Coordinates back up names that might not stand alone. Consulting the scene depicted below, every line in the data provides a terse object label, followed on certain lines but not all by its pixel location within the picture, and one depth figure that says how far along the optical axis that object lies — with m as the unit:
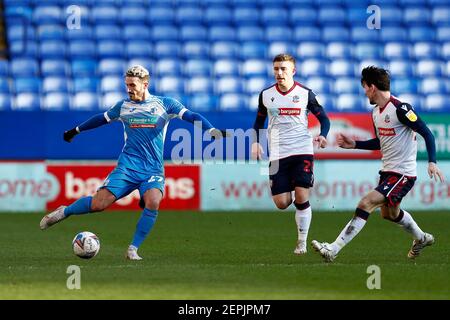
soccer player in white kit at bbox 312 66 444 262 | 10.03
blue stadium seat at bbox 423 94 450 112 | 21.56
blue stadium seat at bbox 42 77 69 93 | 20.89
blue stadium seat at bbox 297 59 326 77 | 22.03
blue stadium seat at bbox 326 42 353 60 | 22.78
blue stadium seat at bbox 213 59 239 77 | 21.94
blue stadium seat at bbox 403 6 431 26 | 23.94
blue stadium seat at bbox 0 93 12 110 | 20.31
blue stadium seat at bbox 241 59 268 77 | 22.02
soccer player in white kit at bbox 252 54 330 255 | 11.34
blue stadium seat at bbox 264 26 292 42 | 22.94
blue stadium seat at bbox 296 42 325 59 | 22.56
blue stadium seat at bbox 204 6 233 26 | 23.17
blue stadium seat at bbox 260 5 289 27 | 23.36
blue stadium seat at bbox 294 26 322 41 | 23.05
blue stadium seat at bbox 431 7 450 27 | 23.83
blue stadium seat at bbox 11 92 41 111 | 20.33
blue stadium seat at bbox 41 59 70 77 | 21.41
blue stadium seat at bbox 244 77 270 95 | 21.52
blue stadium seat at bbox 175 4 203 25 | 23.09
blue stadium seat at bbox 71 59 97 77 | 21.47
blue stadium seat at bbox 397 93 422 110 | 21.33
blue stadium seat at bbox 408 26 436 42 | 23.55
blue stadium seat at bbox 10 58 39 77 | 21.29
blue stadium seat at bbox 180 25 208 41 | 22.67
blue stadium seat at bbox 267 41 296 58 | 22.47
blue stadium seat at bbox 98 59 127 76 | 21.55
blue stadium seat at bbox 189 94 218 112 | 20.56
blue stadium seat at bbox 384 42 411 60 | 22.91
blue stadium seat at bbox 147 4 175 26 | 23.06
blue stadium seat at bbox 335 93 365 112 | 21.38
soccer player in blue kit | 10.64
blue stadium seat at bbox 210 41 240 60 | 22.41
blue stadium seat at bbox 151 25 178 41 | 22.69
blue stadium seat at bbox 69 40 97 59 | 21.95
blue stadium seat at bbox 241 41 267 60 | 22.58
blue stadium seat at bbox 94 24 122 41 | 22.52
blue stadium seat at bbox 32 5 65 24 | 22.58
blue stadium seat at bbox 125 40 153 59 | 22.14
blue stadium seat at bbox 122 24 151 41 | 22.62
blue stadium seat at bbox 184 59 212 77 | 21.83
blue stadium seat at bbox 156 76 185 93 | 21.19
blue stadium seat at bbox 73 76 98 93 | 21.02
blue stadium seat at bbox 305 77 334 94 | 21.62
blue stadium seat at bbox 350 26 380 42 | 23.22
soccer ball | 10.52
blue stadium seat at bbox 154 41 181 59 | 22.25
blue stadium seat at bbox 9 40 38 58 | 21.89
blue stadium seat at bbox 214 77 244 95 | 21.53
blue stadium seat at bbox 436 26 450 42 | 23.50
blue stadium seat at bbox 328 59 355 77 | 22.33
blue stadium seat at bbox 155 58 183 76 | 21.70
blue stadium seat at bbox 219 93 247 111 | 20.92
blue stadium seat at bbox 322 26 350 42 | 23.22
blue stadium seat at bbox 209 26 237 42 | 22.81
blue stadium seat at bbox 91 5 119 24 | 22.92
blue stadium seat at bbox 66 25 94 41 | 22.34
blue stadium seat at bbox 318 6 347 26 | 23.62
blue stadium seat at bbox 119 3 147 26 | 23.03
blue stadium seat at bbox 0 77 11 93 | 20.66
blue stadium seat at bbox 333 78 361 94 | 21.83
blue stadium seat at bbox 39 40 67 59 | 21.84
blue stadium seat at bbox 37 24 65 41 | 22.23
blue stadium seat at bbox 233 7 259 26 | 23.33
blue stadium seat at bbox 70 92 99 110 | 20.55
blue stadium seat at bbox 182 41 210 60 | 22.28
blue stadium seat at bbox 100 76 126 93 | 21.05
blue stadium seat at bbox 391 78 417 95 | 21.93
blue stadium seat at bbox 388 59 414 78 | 22.47
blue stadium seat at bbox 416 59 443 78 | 22.64
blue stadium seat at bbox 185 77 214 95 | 21.41
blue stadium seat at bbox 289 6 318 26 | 23.48
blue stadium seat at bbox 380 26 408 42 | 23.38
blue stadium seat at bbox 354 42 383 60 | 22.80
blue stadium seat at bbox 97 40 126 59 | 22.09
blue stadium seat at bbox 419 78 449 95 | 22.09
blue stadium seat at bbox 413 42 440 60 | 23.09
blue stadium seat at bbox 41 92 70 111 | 20.44
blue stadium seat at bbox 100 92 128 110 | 20.52
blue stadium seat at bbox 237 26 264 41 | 22.97
